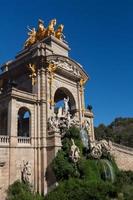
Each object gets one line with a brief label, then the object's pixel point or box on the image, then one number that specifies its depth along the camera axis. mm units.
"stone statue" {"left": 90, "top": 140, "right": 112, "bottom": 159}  15944
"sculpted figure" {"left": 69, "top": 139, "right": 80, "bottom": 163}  14558
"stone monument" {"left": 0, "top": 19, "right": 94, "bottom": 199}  14465
